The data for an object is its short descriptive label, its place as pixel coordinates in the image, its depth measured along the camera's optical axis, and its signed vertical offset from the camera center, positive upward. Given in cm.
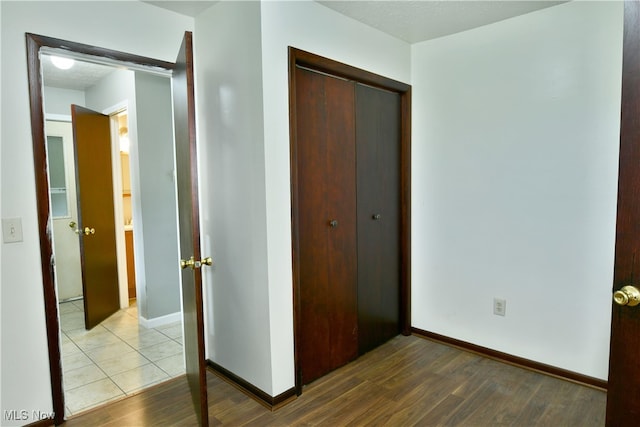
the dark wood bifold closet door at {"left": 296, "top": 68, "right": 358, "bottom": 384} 244 -25
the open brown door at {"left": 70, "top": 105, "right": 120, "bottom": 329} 349 -24
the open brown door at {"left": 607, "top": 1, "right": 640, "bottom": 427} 121 -21
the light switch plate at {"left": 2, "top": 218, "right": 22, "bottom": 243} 191 -19
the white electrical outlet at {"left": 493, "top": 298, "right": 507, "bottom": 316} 274 -87
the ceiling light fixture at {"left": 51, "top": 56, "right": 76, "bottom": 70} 298 +96
